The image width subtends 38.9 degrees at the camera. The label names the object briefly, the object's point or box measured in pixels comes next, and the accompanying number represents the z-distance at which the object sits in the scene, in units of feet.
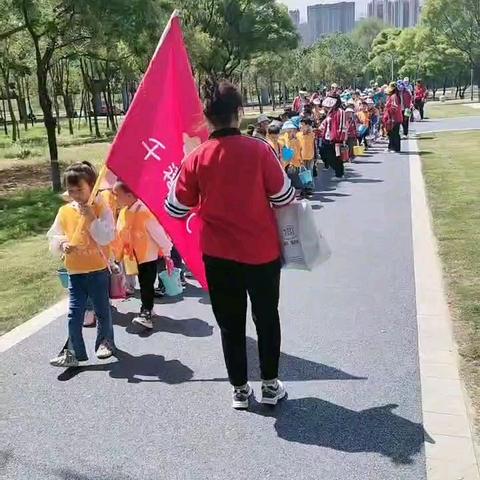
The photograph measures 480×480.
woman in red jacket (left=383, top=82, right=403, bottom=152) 57.11
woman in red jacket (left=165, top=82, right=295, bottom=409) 11.84
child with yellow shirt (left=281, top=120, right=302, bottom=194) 37.93
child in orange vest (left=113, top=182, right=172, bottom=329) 17.78
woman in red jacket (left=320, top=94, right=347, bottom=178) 46.65
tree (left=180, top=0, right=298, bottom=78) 123.34
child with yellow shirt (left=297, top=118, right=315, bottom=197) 39.65
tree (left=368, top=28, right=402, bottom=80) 249.75
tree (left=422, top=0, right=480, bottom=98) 180.86
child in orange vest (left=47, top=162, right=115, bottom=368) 14.79
